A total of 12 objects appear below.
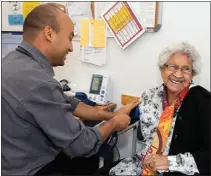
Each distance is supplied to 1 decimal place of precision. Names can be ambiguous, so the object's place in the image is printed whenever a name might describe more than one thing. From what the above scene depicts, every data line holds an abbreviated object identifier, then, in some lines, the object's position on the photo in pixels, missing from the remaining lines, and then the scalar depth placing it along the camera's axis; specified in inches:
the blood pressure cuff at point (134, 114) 67.2
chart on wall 75.2
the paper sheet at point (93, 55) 83.4
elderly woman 54.6
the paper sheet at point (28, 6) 92.8
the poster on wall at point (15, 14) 96.5
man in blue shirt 40.9
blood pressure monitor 81.9
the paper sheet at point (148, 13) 72.4
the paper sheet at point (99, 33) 81.0
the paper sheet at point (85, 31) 83.3
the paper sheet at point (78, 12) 83.3
